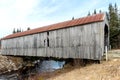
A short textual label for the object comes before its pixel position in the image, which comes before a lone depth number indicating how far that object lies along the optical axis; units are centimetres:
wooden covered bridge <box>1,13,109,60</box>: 802
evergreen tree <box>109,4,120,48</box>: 2102
